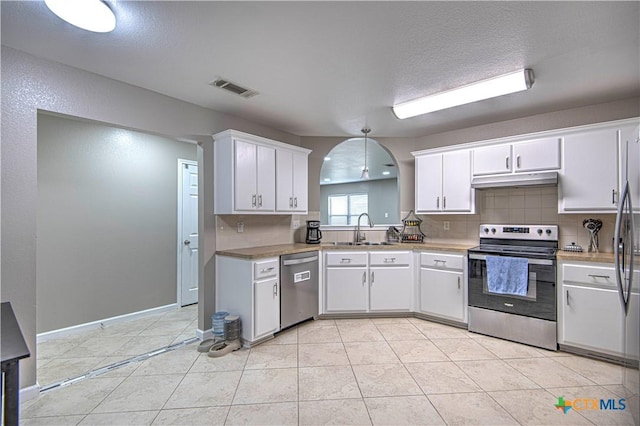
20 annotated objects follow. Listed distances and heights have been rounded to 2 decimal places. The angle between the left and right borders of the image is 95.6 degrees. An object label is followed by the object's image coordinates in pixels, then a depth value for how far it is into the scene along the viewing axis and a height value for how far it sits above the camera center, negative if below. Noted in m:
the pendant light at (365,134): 3.70 +1.09
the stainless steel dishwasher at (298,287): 3.12 -0.84
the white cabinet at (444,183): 3.47 +0.38
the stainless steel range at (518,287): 2.74 -0.74
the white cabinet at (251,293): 2.80 -0.80
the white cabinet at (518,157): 2.96 +0.61
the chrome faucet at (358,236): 4.07 -0.32
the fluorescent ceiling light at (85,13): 1.52 +1.09
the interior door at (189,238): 4.07 -0.35
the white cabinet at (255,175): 2.97 +0.43
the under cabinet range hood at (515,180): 2.92 +0.35
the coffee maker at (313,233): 3.88 -0.26
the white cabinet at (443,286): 3.24 -0.84
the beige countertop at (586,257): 2.51 -0.39
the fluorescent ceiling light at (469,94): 2.32 +1.07
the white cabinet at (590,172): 2.68 +0.39
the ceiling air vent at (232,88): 2.47 +1.12
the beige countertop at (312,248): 2.90 -0.40
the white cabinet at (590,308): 2.44 -0.84
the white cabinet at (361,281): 3.57 -0.84
